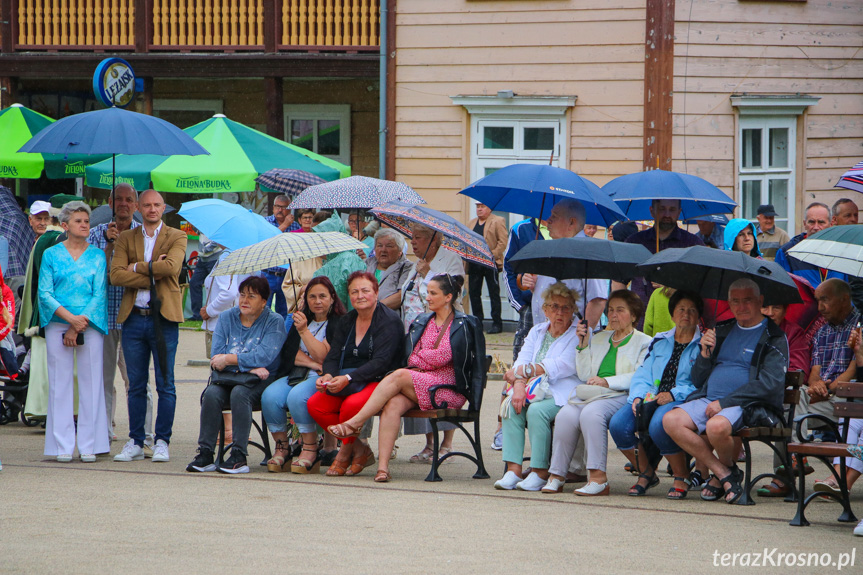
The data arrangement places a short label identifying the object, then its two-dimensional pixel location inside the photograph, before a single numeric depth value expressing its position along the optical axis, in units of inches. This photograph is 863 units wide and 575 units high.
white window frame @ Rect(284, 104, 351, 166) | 1606.8
